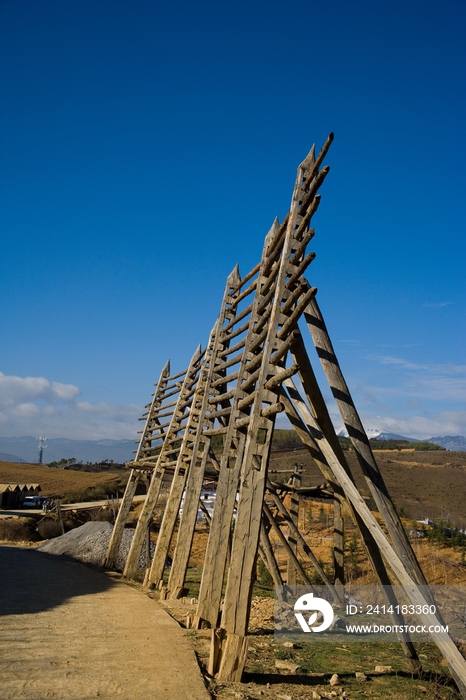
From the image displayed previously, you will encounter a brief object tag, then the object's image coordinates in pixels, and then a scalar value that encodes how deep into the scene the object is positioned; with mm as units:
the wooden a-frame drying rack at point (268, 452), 4650
